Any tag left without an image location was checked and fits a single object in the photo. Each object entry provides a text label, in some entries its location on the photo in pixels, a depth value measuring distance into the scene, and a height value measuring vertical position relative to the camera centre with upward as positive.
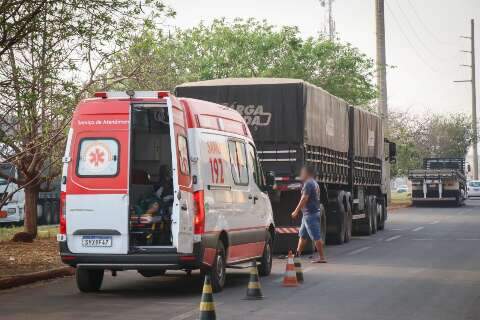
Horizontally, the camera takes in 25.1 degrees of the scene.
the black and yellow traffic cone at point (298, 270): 16.38 -1.05
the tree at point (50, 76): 17.42 +2.34
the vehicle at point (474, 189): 84.12 +0.89
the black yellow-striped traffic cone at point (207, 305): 10.29 -0.99
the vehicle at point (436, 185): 55.69 +0.81
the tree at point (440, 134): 101.56 +6.47
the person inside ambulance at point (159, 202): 14.49 +0.00
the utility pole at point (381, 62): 49.06 +6.42
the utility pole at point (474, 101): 100.76 +9.29
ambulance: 14.03 +0.07
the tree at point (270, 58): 46.25 +6.26
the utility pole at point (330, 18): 93.84 +16.19
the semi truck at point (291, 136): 22.05 +1.41
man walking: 19.97 -0.18
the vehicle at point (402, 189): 134.23 +1.52
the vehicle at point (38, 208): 35.99 -0.18
